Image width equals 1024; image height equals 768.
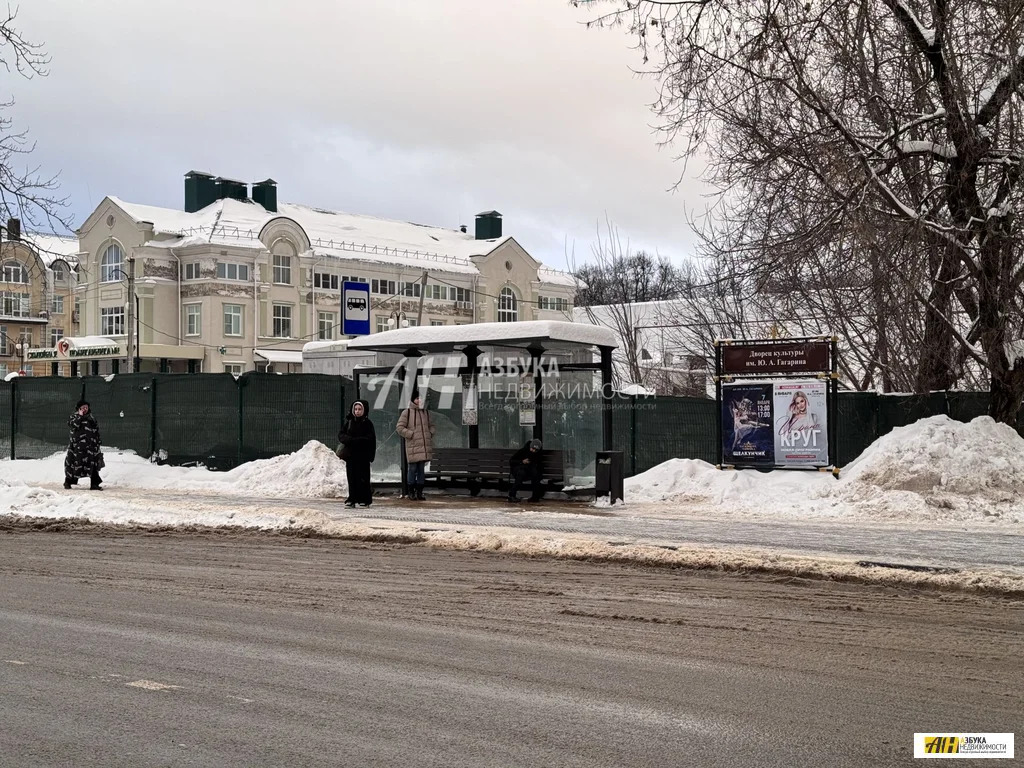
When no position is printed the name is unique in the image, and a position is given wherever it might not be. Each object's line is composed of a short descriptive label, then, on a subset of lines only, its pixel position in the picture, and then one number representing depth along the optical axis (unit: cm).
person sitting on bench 1911
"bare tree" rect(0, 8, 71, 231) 2081
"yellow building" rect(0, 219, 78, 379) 8381
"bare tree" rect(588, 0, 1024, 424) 1581
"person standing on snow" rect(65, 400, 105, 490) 2203
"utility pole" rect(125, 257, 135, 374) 6813
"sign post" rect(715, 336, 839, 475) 1942
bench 1917
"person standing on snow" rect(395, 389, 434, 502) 1927
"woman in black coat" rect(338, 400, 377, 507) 1855
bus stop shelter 1881
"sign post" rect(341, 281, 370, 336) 3195
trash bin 1844
